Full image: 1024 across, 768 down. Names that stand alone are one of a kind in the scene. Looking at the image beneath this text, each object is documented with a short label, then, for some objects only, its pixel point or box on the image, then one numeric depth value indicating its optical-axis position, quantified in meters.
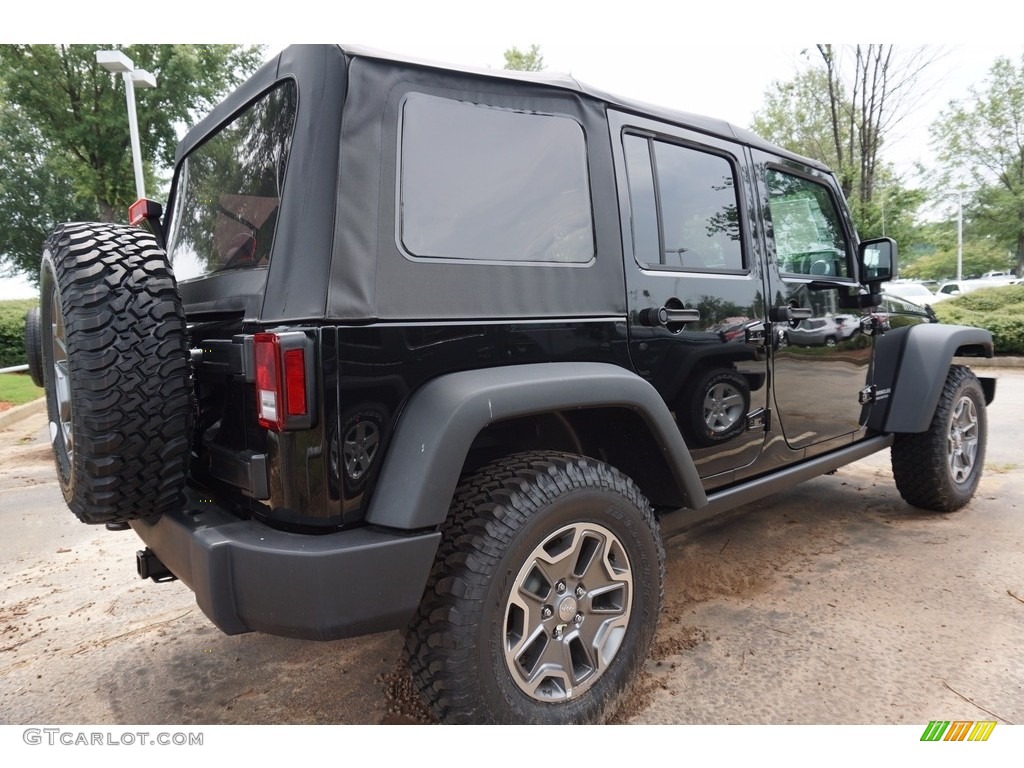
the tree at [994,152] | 23.12
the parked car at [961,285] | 29.43
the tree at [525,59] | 19.75
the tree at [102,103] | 13.14
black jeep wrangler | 1.68
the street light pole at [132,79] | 8.30
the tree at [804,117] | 12.45
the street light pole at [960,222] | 30.12
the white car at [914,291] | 23.21
